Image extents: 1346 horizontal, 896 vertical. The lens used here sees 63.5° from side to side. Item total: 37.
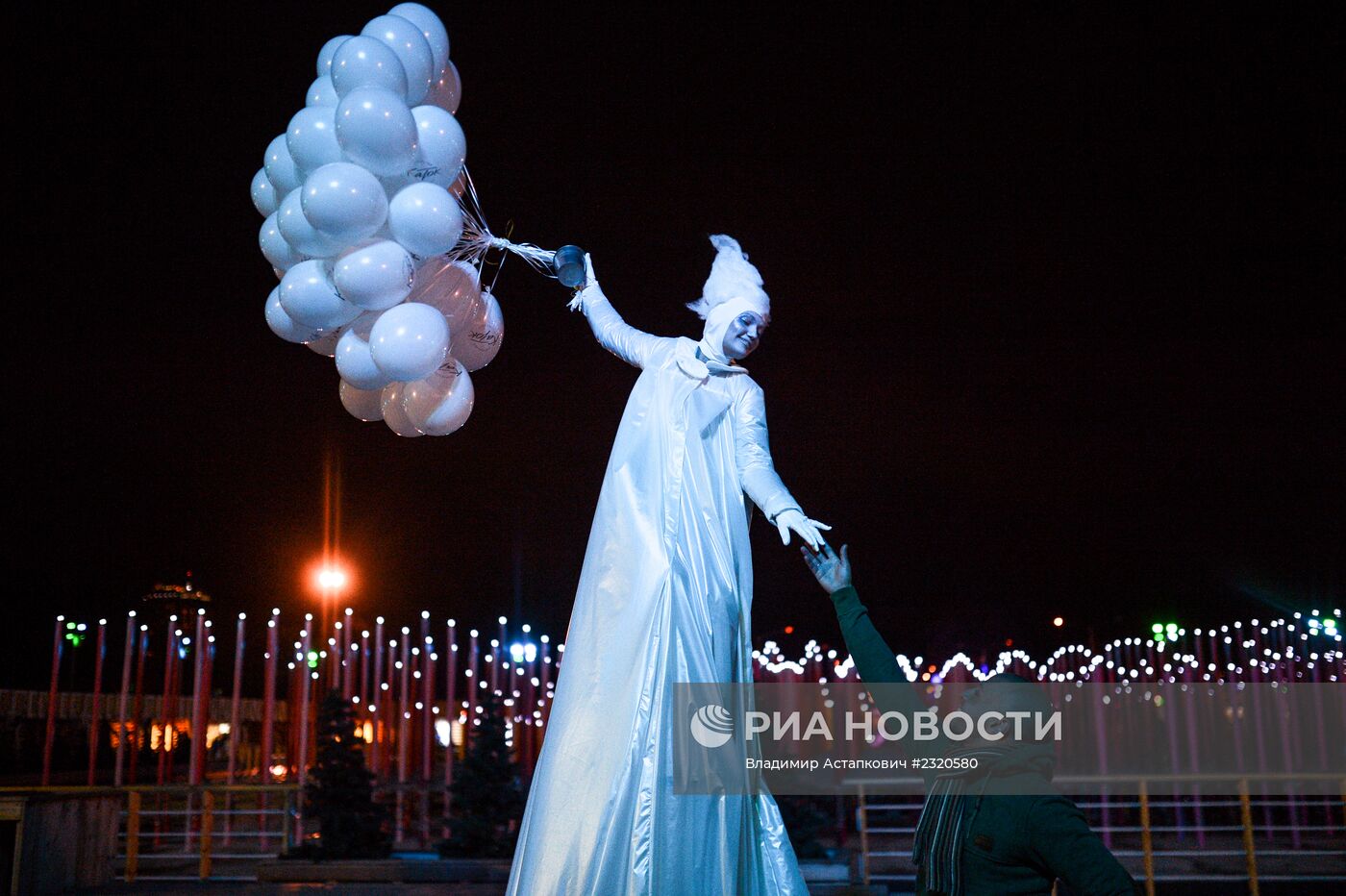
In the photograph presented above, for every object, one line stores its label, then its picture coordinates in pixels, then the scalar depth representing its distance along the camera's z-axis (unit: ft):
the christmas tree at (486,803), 29.35
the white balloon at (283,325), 12.81
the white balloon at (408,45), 12.49
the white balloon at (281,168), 12.81
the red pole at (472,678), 44.80
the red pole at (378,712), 52.54
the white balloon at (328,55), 13.06
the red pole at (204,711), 45.68
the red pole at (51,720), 49.83
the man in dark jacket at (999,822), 6.36
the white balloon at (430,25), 13.11
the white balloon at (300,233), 11.82
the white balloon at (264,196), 13.51
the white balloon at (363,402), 13.47
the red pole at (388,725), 57.72
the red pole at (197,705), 43.80
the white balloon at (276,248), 12.94
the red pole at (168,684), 50.53
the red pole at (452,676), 51.13
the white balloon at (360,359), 12.34
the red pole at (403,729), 51.72
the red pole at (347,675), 46.70
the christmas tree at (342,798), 29.58
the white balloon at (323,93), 12.68
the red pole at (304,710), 47.42
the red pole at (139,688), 50.87
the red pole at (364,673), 55.36
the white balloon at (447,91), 13.51
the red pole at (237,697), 50.08
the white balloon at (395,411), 13.07
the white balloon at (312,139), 12.02
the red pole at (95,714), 52.57
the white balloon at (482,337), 13.25
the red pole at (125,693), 48.11
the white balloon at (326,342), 13.00
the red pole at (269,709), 46.21
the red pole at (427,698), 49.26
